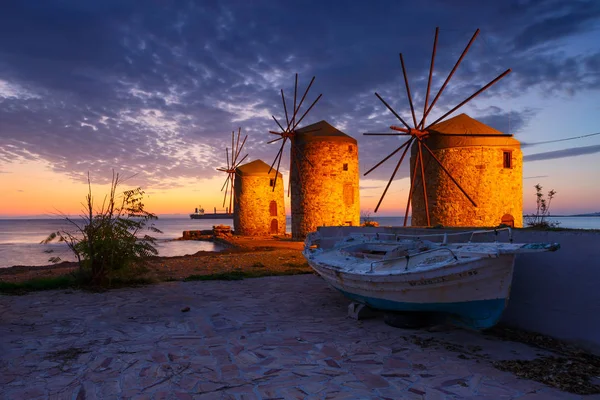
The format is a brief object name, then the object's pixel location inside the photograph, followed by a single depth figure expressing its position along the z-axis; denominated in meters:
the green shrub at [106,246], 8.26
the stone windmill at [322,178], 21.80
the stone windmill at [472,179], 14.79
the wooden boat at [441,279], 4.12
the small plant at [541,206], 9.98
